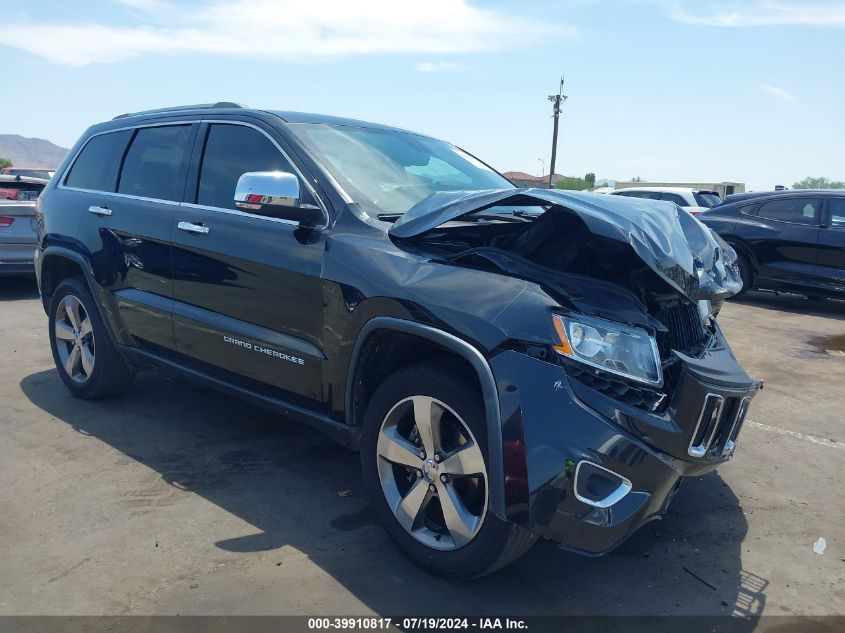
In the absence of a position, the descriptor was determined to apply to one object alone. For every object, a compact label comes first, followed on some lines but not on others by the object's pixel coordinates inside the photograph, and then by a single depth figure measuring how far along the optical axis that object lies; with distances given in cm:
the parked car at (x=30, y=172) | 1360
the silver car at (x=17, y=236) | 913
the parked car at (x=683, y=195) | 1581
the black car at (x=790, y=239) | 963
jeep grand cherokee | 263
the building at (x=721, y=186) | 3648
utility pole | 4216
